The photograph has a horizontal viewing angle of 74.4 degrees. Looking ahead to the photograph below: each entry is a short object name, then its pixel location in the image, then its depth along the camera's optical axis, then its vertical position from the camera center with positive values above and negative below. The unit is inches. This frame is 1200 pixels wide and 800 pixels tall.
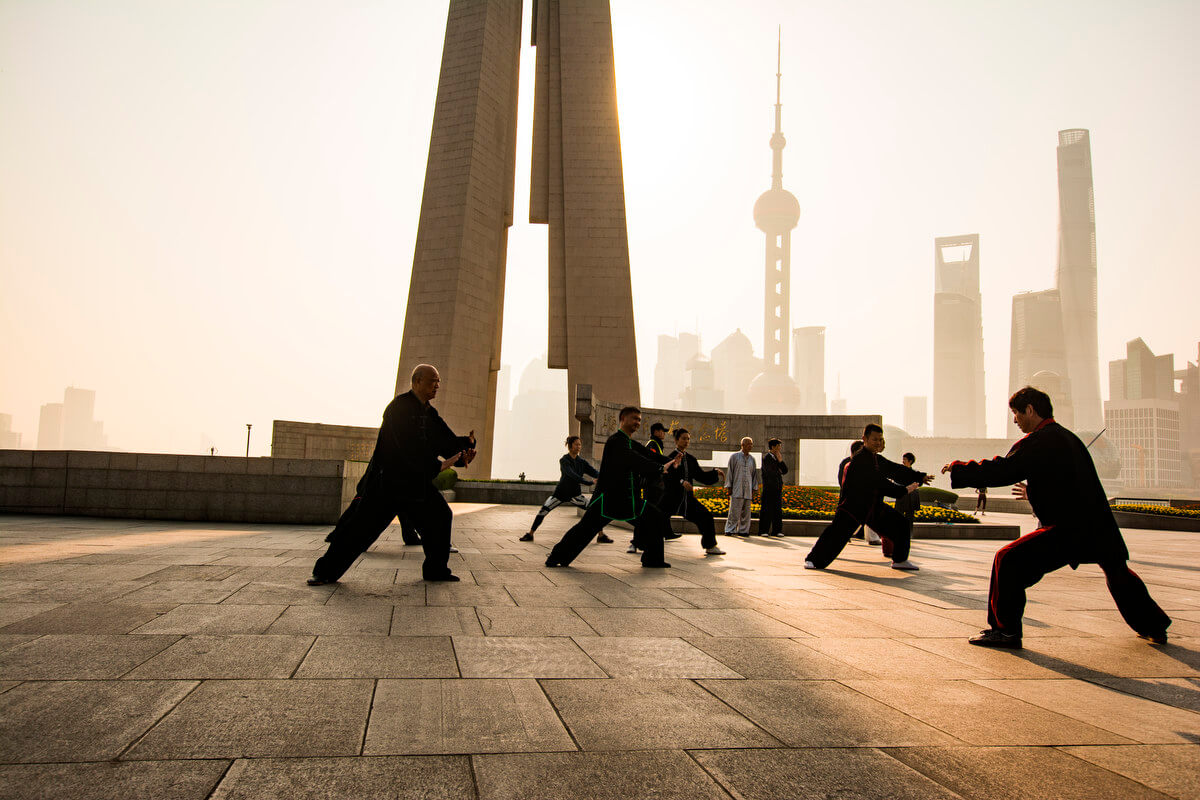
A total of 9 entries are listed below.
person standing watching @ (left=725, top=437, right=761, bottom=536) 501.7 -11.5
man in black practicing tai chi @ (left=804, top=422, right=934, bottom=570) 328.8 -8.2
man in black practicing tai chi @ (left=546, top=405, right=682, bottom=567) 315.0 -11.6
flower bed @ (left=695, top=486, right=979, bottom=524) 611.2 -29.7
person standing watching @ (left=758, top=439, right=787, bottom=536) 520.1 -19.9
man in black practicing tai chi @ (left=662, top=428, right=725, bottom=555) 380.5 -13.4
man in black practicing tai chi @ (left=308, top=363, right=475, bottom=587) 250.4 -8.6
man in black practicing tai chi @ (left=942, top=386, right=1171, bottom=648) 192.7 -14.7
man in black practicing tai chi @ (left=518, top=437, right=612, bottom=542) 442.6 -6.4
